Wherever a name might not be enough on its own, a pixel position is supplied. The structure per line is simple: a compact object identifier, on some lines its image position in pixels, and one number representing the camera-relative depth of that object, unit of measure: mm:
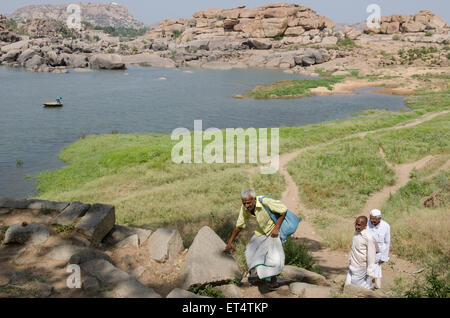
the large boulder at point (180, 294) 6178
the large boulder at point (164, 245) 8719
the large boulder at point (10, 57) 86750
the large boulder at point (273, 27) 130500
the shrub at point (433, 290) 6297
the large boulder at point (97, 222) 9258
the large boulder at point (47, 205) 10570
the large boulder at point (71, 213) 9703
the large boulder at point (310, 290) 6781
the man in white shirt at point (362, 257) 7168
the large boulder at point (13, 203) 10664
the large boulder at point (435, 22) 130550
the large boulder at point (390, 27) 127588
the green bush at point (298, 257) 9203
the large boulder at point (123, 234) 9797
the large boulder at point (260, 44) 119000
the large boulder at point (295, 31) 130625
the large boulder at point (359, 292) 6559
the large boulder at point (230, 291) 7078
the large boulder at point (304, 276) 7875
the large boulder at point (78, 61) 86250
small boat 42812
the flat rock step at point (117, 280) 6508
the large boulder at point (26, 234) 8695
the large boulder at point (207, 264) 7324
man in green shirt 6977
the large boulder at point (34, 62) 80000
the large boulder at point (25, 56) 84019
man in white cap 8000
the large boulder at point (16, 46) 93625
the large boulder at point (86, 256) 7710
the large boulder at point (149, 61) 96812
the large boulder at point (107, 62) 84562
